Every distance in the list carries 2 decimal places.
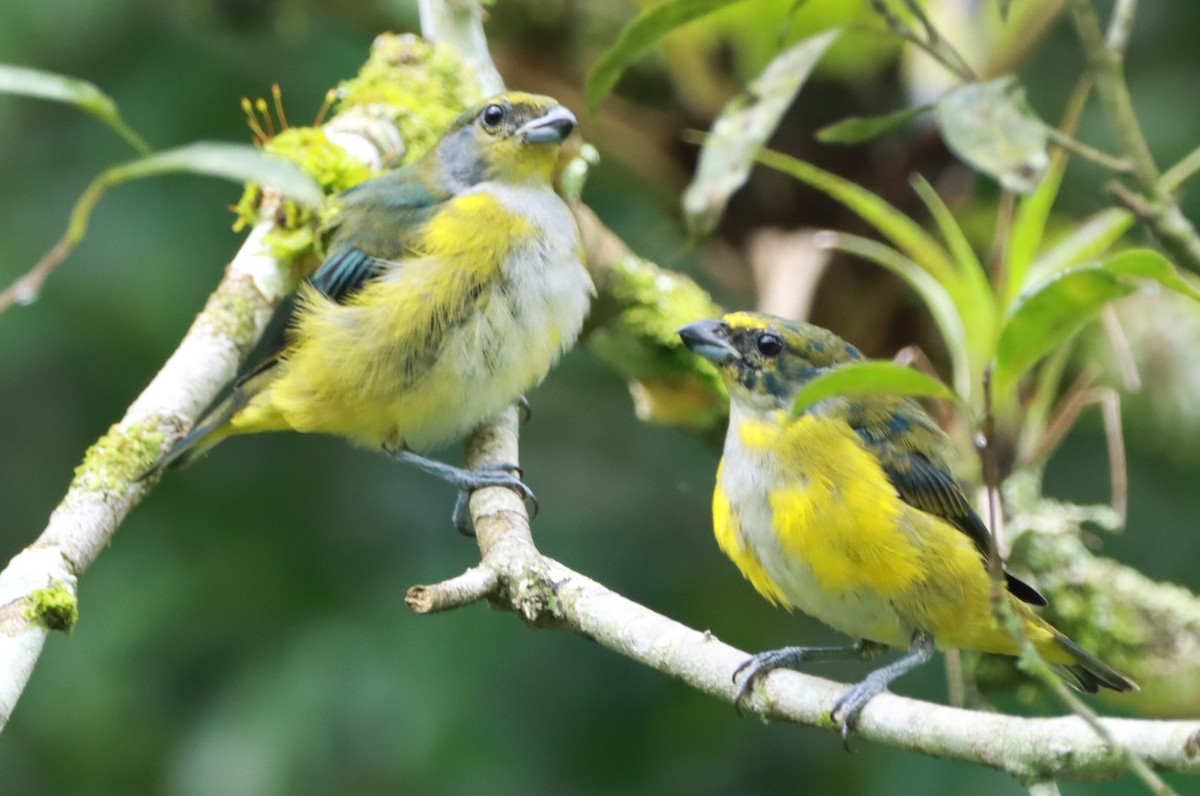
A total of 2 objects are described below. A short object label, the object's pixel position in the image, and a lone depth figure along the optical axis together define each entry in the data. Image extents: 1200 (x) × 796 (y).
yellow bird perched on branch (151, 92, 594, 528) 6.03
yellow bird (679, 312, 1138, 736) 4.92
